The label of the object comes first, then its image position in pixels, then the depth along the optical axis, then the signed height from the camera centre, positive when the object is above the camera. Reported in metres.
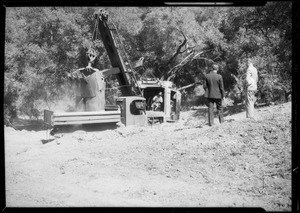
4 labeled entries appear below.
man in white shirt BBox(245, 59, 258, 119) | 9.38 +0.63
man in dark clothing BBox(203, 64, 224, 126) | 9.18 +0.47
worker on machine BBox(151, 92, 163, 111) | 14.45 +0.19
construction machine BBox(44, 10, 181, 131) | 11.14 +0.46
